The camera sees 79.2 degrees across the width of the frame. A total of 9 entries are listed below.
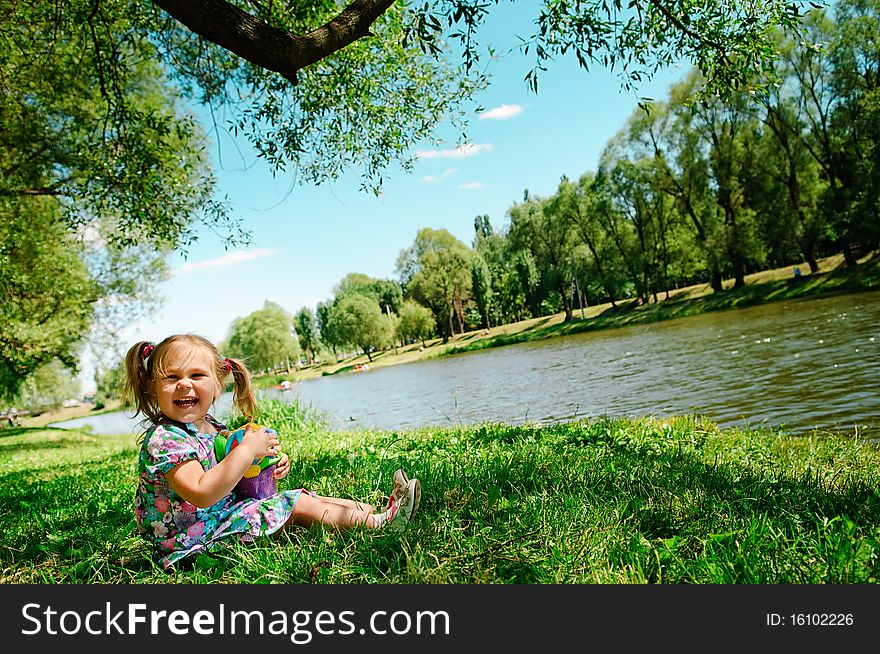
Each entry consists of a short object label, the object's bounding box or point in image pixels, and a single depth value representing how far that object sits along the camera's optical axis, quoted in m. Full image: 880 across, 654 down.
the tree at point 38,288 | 12.10
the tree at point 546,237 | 49.59
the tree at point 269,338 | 67.44
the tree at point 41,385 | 25.08
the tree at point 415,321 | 58.84
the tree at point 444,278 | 58.28
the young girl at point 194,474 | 2.53
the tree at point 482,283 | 58.69
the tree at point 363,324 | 59.84
